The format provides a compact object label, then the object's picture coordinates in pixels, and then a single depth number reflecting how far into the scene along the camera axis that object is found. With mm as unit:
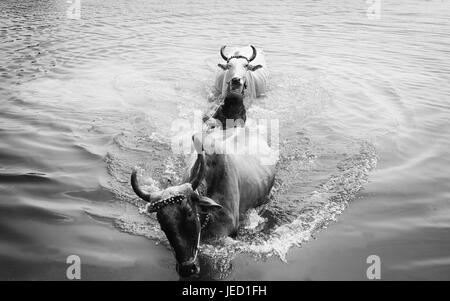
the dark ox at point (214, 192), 3875
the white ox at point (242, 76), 9065
